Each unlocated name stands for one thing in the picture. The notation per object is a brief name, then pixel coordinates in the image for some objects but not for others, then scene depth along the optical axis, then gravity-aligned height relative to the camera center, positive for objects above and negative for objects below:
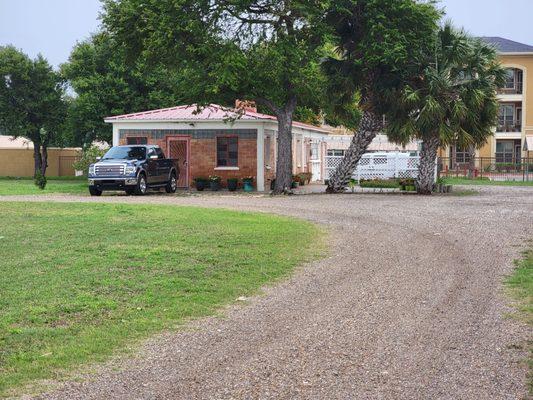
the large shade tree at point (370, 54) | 29.44 +3.92
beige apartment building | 65.62 +4.55
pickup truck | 31.09 -0.45
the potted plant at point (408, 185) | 33.62 -1.00
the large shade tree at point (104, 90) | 48.50 +4.15
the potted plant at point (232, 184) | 36.47 -1.10
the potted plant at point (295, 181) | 38.81 -1.03
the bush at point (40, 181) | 34.12 -0.97
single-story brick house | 36.97 +0.92
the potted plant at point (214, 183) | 36.91 -1.07
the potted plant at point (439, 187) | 33.18 -1.06
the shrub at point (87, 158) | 44.72 +0.01
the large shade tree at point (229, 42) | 29.23 +4.33
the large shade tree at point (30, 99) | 53.00 +3.83
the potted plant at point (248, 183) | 36.51 -1.06
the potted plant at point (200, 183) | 36.94 -1.08
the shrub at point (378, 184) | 35.89 -1.03
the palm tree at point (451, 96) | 29.81 +2.37
